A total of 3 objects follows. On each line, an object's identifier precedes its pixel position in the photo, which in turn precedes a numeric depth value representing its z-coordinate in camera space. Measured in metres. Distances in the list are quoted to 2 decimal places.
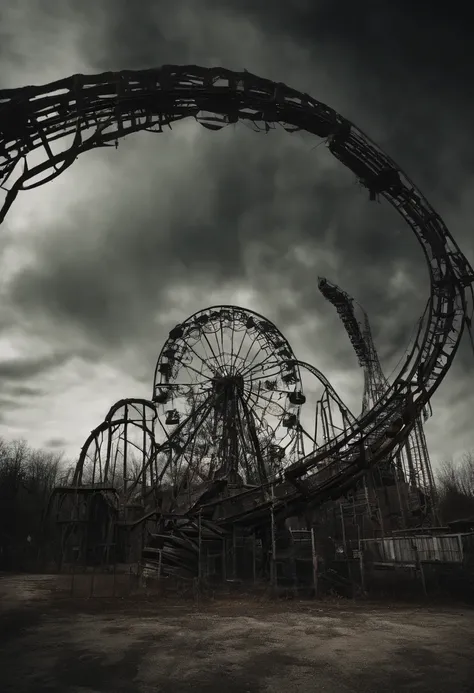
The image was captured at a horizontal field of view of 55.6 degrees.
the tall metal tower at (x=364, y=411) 28.58
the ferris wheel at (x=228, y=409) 25.94
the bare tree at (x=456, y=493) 46.59
